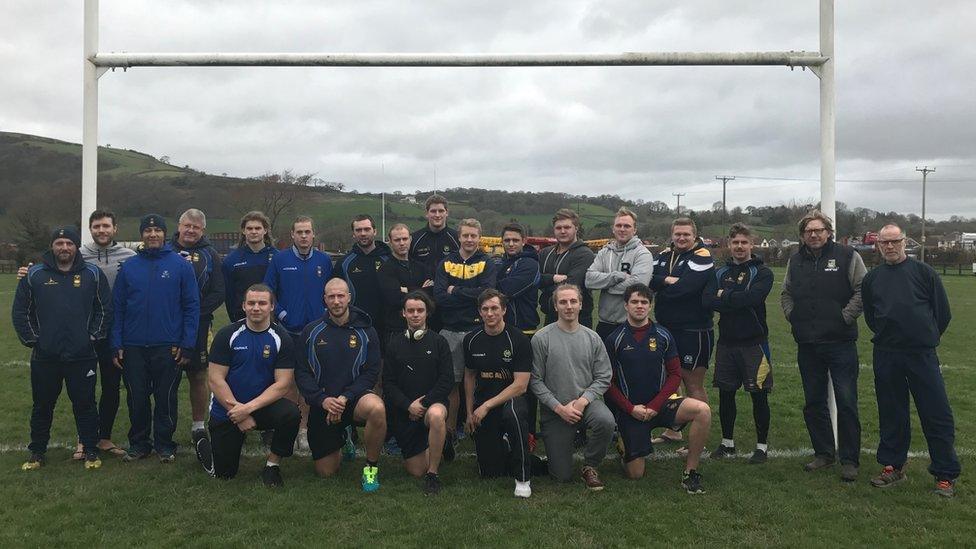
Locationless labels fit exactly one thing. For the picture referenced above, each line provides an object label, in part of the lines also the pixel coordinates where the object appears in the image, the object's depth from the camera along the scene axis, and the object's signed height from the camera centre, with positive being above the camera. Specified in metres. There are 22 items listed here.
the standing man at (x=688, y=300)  5.36 -0.22
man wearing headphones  4.75 -0.78
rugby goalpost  5.51 +1.83
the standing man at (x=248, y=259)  5.64 +0.11
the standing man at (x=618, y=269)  5.35 +0.04
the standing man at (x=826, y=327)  4.86 -0.39
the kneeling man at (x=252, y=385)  4.68 -0.82
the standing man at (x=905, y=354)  4.46 -0.54
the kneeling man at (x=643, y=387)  4.68 -0.84
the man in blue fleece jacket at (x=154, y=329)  5.05 -0.45
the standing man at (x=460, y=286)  5.28 -0.11
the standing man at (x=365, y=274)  5.60 -0.02
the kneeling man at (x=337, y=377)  4.69 -0.77
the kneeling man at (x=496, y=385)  4.69 -0.82
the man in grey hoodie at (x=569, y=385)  4.68 -0.81
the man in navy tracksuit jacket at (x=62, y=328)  4.81 -0.43
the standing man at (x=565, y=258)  5.49 +0.13
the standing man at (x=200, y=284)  5.46 -0.11
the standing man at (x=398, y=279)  5.51 -0.06
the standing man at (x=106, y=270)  5.18 +0.00
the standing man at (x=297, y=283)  5.49 -0.10
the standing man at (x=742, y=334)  5.12 -0.47
